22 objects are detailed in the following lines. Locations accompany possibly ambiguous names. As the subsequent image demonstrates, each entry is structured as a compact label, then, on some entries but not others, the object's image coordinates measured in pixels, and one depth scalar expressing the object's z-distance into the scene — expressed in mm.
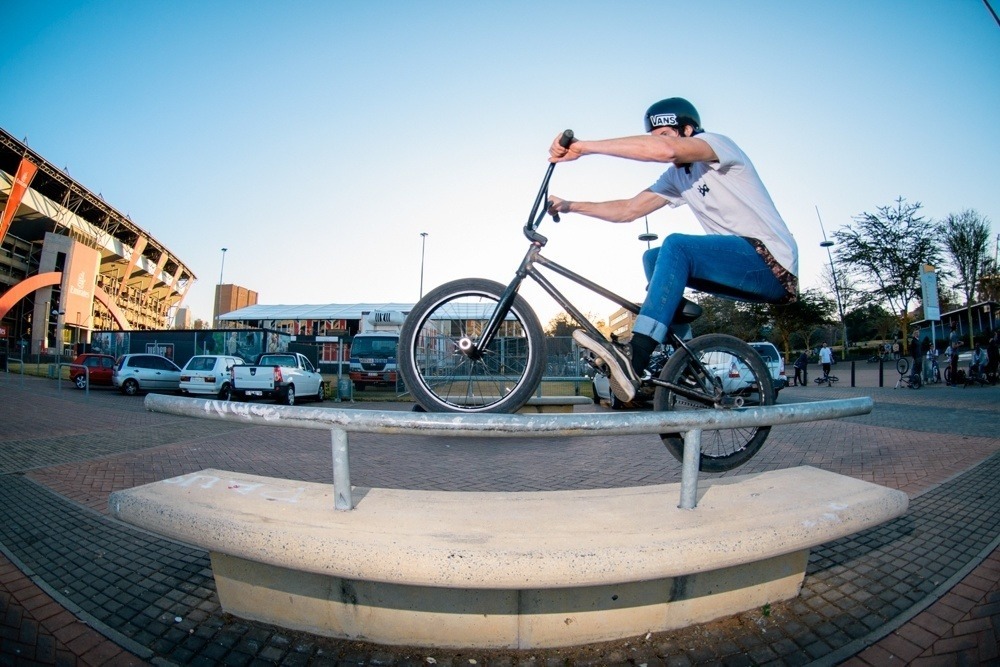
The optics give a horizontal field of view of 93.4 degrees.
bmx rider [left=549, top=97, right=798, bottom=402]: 2324
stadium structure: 34656
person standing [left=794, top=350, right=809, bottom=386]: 21672
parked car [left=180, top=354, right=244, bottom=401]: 16469
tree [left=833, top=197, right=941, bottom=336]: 25656
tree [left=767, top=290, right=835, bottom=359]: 23891
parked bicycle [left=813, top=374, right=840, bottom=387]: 21427
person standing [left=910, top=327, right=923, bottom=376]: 18109
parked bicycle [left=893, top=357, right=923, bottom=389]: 18109
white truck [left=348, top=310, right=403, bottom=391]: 19203
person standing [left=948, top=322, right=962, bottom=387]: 18203
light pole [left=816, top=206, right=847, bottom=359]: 28750
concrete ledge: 1750
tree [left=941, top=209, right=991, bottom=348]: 29547
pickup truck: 15555
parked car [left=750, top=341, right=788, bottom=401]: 14828
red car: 20094
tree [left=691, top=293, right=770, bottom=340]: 30388
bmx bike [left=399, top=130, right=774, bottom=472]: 2436
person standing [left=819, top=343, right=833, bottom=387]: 21966
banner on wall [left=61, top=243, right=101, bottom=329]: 38969
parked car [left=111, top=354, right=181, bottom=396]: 18562
